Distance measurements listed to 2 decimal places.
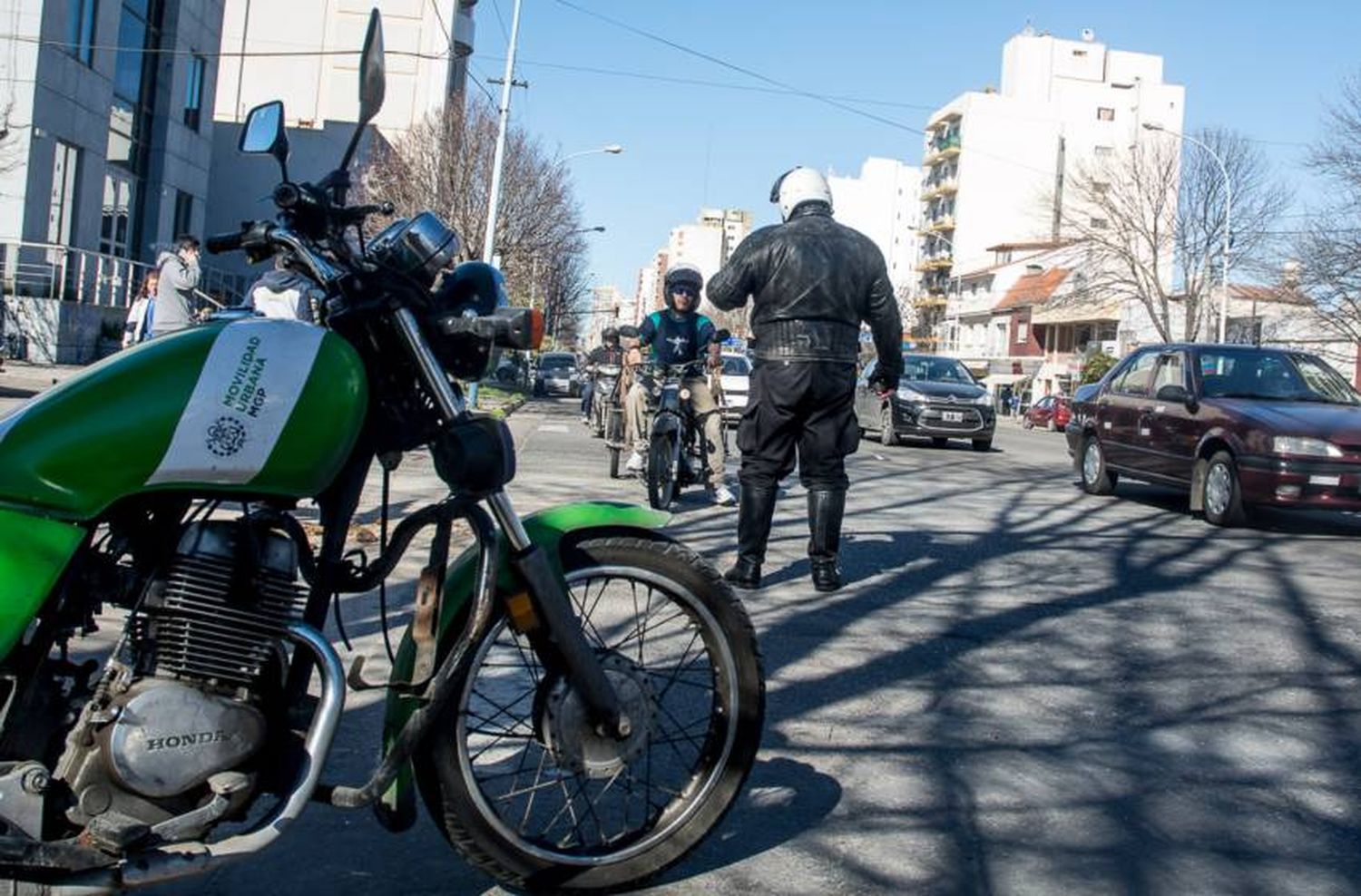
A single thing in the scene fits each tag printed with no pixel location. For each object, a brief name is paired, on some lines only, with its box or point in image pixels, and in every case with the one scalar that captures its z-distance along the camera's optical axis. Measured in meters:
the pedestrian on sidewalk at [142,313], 13.06
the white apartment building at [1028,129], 96.12
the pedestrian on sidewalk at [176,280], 9.66
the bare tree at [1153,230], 54.31
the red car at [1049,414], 44.44
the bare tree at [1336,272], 34.84
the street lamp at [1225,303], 47.41
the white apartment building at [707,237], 177.88
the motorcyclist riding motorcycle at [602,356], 16.52
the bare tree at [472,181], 34.03
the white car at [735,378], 26.03
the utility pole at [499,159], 29.95
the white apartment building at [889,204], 128.75
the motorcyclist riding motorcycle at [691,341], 10.98
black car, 21.88
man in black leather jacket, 6.57
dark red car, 10.58
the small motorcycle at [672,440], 10.43
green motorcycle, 2.49
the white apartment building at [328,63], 65.75
